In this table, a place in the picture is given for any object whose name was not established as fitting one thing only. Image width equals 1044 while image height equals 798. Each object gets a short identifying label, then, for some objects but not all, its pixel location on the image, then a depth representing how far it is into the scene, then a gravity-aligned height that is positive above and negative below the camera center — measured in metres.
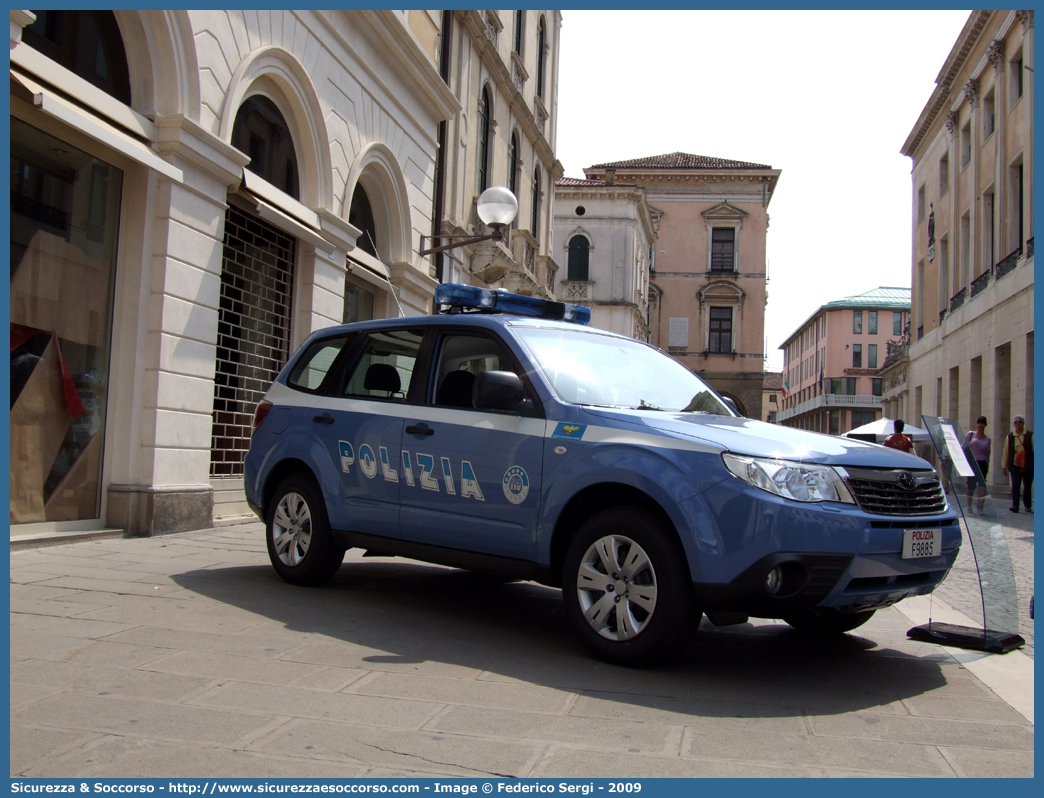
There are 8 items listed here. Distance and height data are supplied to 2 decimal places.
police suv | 4.35 -0.20
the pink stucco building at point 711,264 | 61.28 +12.17
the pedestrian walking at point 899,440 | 15.52 +0.27
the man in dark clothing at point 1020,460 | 16.81 +0.01
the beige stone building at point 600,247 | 50.00 +10.56
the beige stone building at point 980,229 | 25.41 +7.43
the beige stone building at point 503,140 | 19.31 +7.44
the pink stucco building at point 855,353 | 100.06 +10.92
